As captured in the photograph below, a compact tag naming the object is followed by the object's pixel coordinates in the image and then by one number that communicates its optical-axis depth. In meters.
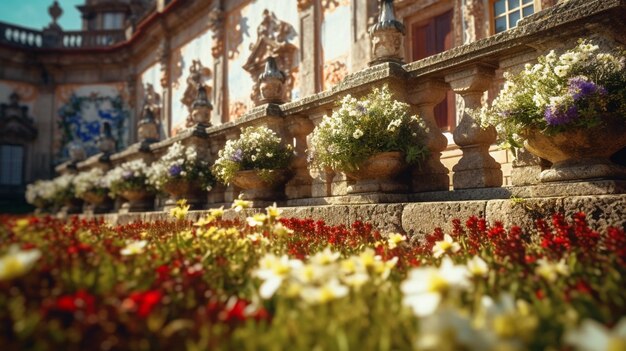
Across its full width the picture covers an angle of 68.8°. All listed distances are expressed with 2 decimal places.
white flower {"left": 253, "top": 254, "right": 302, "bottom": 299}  1.58
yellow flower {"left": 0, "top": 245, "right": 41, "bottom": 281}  1.30
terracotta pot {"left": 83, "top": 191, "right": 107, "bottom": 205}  10.56
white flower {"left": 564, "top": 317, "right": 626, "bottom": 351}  0.96
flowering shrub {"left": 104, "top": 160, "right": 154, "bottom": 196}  8.71
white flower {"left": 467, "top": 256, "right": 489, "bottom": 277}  1.73
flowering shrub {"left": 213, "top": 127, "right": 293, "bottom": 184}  5.66
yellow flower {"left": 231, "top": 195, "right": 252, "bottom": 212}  3.33
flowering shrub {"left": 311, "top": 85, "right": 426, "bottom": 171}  4.23
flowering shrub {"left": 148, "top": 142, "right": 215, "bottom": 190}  7.20
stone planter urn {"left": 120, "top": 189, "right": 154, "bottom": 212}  8.87
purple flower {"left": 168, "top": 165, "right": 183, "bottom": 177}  7.20
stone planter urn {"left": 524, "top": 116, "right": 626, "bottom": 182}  3.03
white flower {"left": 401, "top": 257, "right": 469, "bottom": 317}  1.25
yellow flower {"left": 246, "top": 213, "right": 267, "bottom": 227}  2.73
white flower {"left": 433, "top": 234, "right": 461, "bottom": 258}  2.27
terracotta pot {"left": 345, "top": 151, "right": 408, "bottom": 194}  4.25
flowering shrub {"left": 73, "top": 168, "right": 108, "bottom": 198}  10.38
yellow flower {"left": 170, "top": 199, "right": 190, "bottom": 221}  3.51
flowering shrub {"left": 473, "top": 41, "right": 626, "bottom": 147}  2.95
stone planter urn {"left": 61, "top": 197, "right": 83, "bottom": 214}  12.27
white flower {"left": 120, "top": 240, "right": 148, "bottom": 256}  2.05
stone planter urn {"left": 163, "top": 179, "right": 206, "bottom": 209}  7.31
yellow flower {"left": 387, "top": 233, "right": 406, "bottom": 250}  2.58
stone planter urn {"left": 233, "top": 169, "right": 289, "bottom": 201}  5.77
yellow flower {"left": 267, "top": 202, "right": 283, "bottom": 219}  2.79
